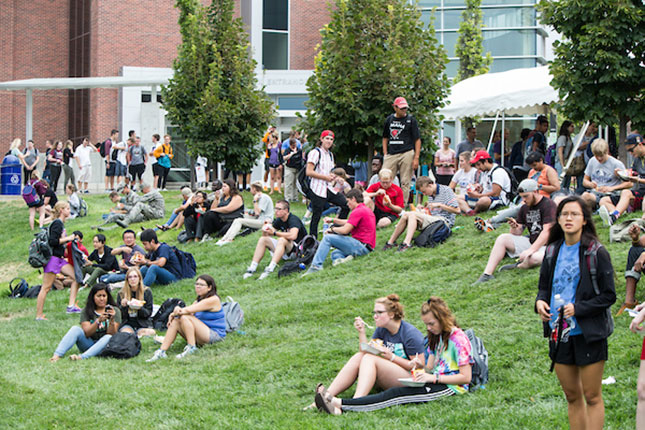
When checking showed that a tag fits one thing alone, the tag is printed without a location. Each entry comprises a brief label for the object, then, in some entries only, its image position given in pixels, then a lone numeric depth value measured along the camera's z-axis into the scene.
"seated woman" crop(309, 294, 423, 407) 7.59
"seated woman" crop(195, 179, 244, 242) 18.09
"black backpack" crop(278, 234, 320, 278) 14.25
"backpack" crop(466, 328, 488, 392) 7.48
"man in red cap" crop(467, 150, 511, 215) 15.48
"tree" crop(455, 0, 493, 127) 39.97
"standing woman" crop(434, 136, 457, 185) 19.66
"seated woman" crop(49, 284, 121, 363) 10.84
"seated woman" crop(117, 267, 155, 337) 11.52
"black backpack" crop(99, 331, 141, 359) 10.46
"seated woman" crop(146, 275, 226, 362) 10.24
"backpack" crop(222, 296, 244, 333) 11.02
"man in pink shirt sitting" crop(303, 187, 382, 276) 13.88
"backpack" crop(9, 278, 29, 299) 16.86
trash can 29.94
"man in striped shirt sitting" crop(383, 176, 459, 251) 13.91
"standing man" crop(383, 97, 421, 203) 15.98
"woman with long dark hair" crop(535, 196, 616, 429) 5.32
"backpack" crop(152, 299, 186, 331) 11.91
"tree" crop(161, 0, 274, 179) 23.69
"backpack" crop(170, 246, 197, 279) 15.32
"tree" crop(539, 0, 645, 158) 14.79
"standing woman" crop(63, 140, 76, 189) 28.58
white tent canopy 18.92
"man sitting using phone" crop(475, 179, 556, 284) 10.84
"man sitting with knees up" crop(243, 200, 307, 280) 14.53
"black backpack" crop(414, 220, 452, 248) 13.80
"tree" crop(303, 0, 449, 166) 18.45
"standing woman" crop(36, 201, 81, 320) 14.01
